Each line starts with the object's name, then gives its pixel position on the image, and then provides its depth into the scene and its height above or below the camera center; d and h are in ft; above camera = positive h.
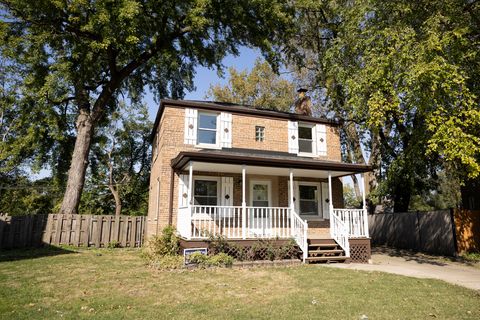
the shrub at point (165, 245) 35.27 -2.97
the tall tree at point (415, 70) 33.65 +18.01
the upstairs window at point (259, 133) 49.47 +12.92
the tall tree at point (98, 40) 53.26 +32.60
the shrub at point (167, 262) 31.07 -4.40
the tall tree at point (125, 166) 101.14 +16.04
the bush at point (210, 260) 31.73 -4.08
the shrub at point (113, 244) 51.31 -4.28
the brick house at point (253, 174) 38.52 +6.03
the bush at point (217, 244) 34.71 -2.75
